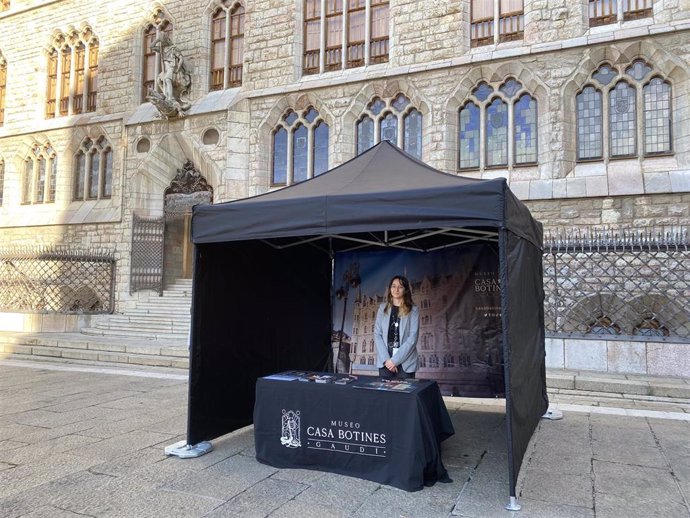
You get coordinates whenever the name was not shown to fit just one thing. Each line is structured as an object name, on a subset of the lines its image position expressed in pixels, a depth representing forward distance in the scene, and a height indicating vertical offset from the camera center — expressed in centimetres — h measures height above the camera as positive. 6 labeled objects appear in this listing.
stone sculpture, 1703 +701
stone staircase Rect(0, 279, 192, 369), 1105 -128
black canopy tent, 385 +28
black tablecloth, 400 -115
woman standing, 516 -40
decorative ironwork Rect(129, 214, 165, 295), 1734 +121
